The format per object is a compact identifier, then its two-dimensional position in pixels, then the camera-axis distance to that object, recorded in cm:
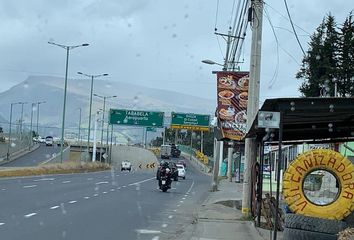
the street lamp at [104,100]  8362
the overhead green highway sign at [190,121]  7556
